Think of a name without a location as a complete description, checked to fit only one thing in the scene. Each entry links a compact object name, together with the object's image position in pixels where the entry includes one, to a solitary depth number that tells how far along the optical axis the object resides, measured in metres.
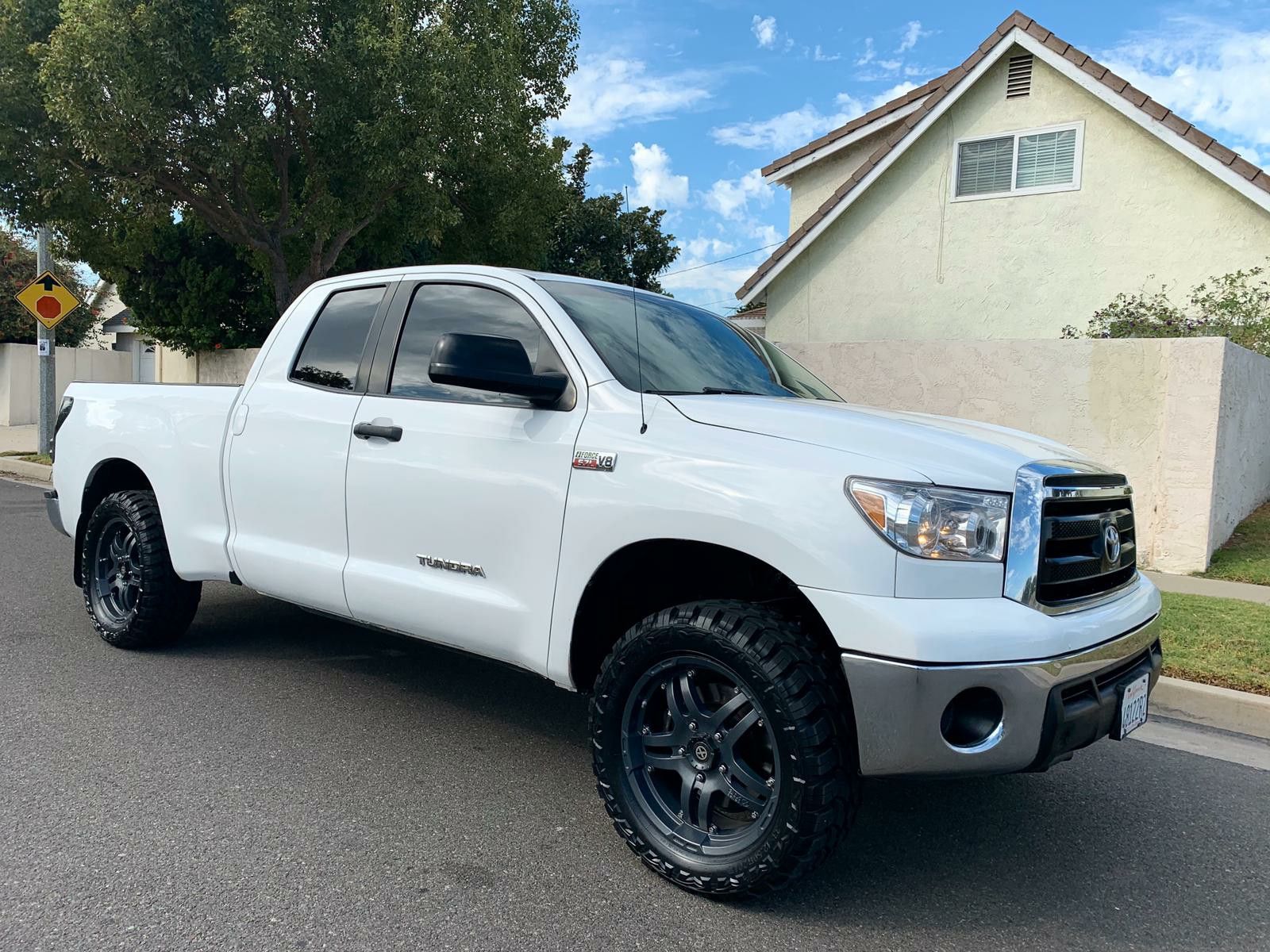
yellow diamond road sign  14.19
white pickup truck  2.62
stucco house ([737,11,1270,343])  12.66
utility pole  15.00
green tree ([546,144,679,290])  26.22
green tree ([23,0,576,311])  11.27
